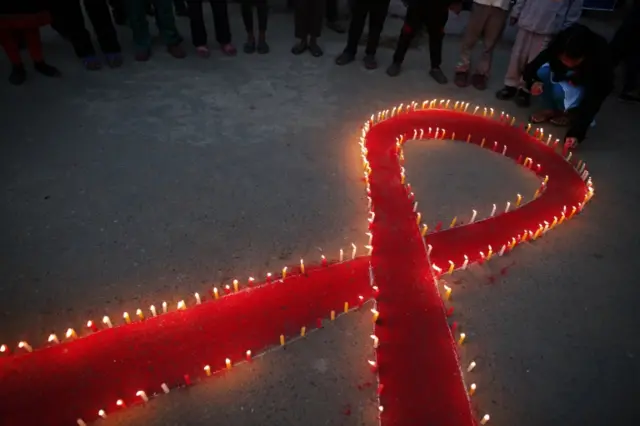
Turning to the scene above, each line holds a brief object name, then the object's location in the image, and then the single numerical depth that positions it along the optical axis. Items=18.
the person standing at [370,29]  5.52
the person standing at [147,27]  5.31
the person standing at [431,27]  5.13
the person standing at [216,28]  5.51
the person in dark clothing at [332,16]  6.89
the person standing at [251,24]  5.69
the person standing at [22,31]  4.52
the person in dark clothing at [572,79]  3.93
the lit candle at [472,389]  2.33
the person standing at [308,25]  5.73
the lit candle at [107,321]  2.48
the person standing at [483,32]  5.07
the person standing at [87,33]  5.00
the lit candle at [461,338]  2.57
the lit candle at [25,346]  2.40
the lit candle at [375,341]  2.50
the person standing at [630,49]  5.47
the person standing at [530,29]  4.63
